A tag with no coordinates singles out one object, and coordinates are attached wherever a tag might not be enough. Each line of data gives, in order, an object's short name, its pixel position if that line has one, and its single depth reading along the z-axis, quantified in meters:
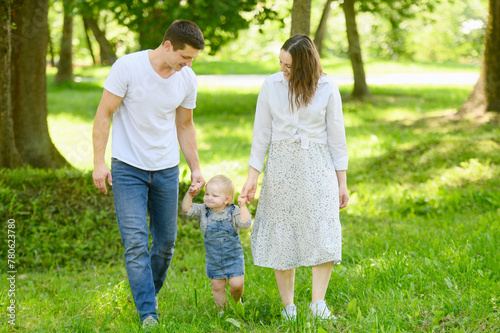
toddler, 7.50
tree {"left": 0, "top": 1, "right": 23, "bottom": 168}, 12.20
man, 7.05
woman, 7.09
